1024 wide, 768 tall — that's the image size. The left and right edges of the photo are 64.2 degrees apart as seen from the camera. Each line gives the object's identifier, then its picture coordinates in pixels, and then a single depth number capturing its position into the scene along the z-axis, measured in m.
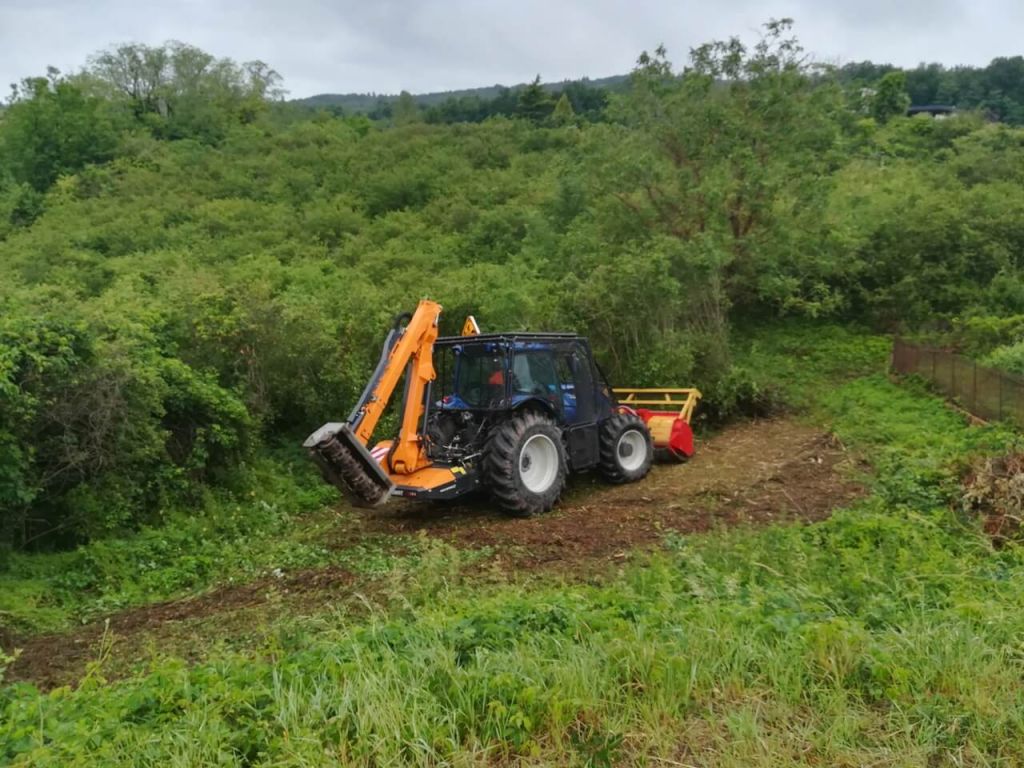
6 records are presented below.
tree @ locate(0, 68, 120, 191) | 38.88
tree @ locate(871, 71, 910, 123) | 48.12
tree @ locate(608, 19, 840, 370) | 17.11
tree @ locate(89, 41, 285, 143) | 50.97
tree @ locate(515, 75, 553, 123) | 54.66
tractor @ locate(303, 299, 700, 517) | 7.77
